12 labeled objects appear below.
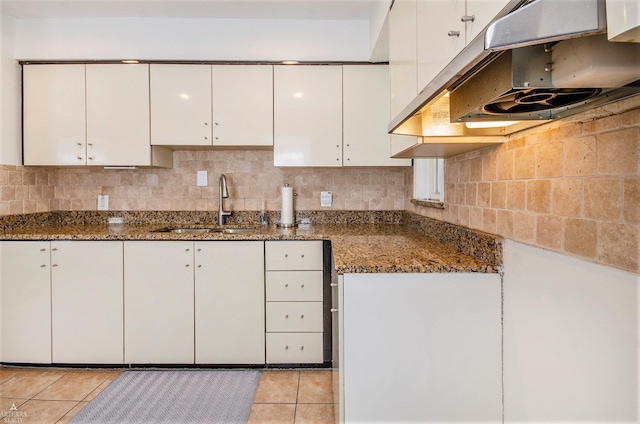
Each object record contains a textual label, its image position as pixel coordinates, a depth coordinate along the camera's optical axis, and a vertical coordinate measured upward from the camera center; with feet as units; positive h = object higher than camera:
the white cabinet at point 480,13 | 2.59 +1.40
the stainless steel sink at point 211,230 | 9.13 -0.60
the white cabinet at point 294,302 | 7.59 -1.97
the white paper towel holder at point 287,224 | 9.05 -0.47
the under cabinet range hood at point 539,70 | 1.80 +0.86
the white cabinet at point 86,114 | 8.41 +2.06
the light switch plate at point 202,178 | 9.54 +0.69
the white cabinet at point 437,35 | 3.30 +1.68
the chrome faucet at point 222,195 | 9.20 +0.25
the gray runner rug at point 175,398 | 6.12 -3.41
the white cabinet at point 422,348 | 4.25 -1.63
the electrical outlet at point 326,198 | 9.59 +0.18
